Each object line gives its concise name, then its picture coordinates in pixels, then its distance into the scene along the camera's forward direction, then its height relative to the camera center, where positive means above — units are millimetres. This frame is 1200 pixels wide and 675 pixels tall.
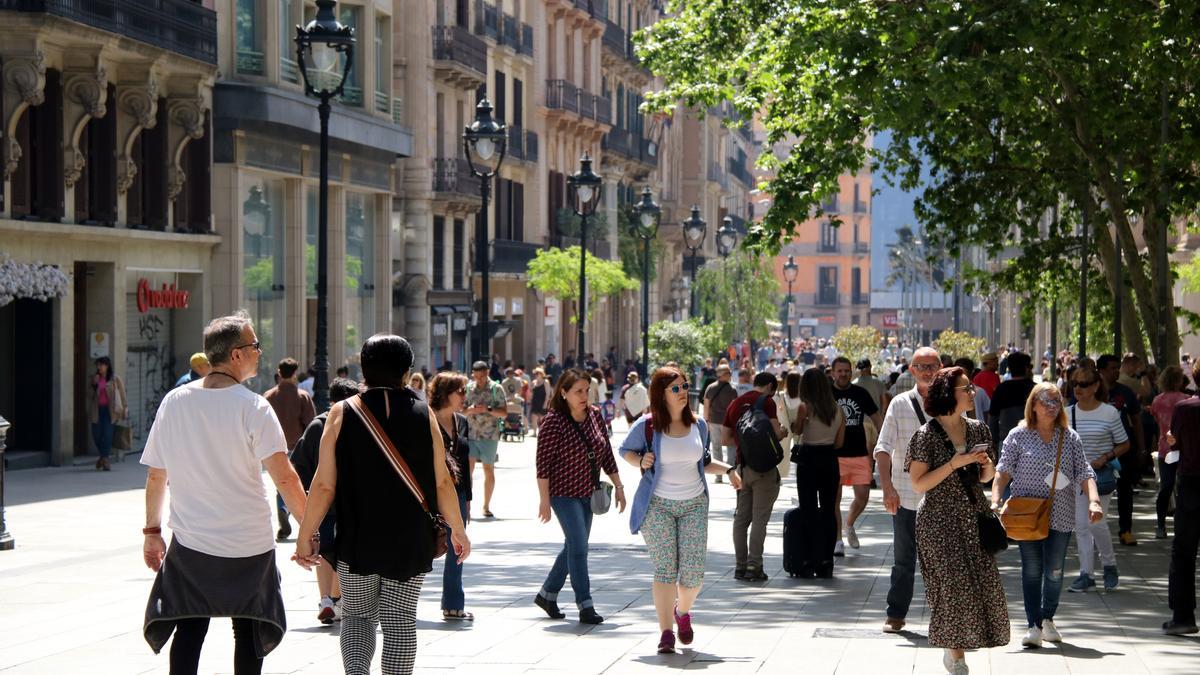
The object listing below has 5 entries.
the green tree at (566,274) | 51375 +984
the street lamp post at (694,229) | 48781 +2053
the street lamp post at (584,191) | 37312 +2333
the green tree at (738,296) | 76188 +590
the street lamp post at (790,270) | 85994 +1856
